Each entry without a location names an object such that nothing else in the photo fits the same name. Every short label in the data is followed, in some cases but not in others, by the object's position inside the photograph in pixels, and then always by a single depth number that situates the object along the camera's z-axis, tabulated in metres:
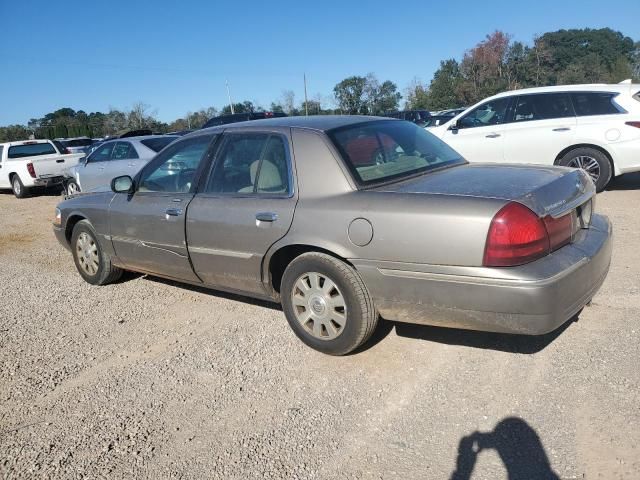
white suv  7.64
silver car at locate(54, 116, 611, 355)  2.82
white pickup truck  14.27
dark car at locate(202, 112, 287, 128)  16.36
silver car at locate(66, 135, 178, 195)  10.55
